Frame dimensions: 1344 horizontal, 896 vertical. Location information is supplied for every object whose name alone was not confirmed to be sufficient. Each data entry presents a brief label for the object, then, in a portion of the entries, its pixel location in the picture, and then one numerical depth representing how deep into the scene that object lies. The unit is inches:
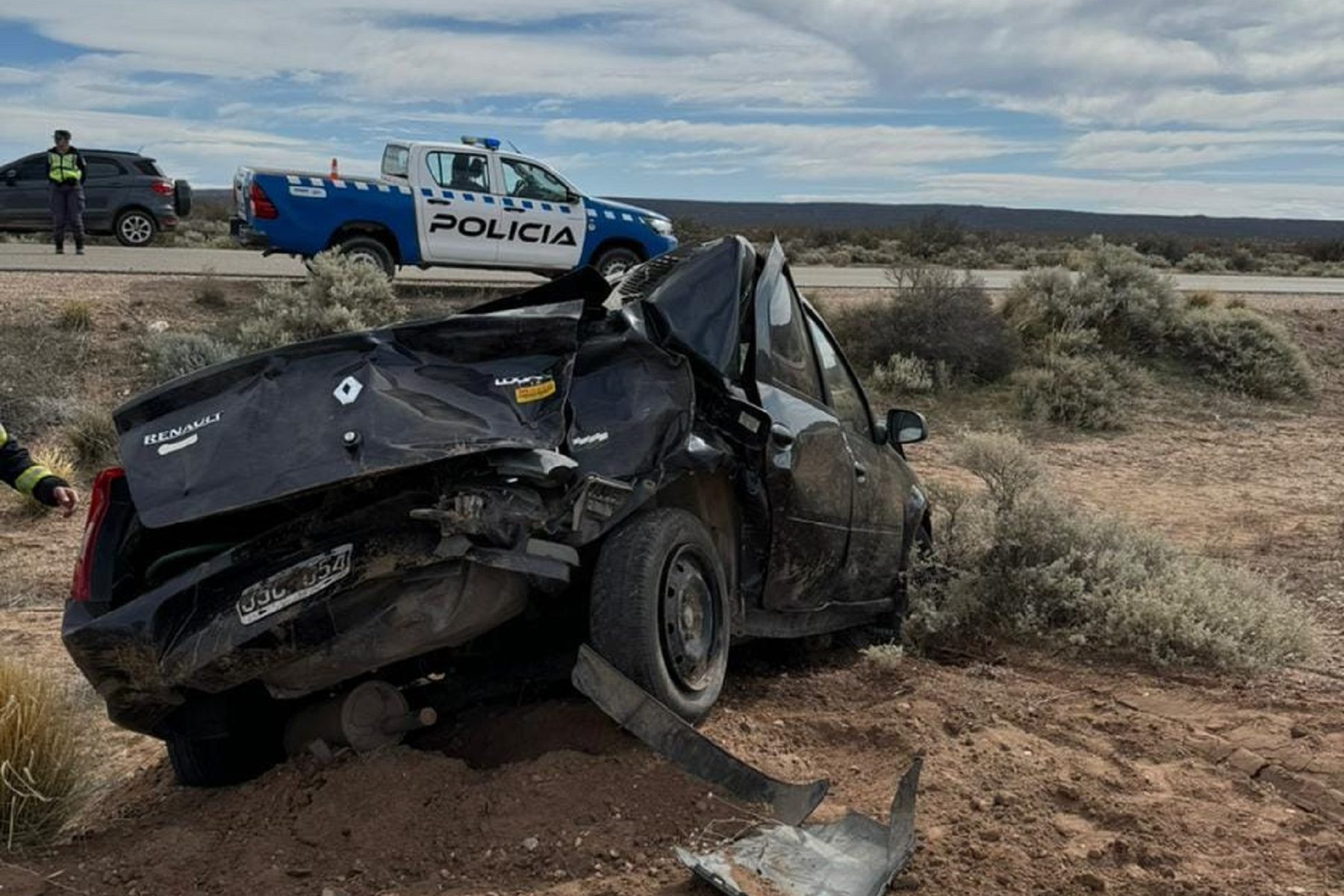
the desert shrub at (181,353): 482.9
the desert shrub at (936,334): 619.5
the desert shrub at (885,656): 223.8
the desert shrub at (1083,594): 233.6
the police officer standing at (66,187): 752.3
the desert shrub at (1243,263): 1689.2
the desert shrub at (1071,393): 582.9
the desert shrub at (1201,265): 1576.0
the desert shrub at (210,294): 596.1
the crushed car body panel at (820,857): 128.7
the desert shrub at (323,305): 524.4
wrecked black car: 144.4
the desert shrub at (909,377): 593.3
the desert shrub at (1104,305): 666.8
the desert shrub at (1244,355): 650.8
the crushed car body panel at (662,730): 148.7
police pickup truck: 617.6
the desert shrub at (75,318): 521.0
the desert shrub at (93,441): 423.2
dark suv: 901.8
